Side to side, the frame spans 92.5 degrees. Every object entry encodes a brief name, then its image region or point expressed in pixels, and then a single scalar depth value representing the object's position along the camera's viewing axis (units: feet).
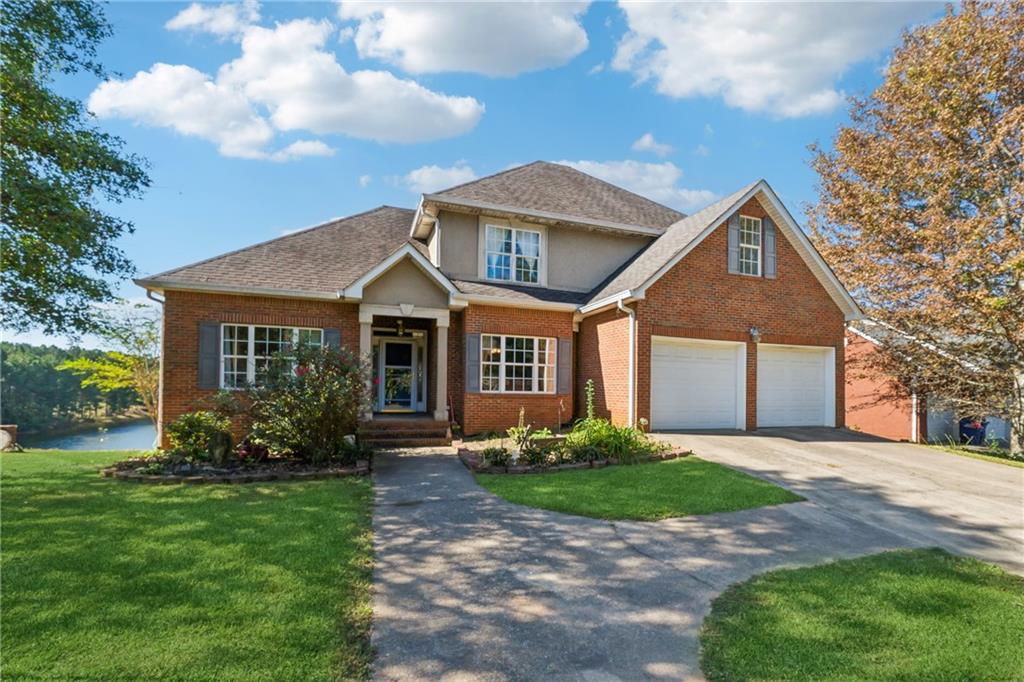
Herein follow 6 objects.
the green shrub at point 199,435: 29.35
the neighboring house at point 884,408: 50.34
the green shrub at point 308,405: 29.35
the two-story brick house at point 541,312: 38.96
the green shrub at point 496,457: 29.07
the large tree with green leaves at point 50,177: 27.58
